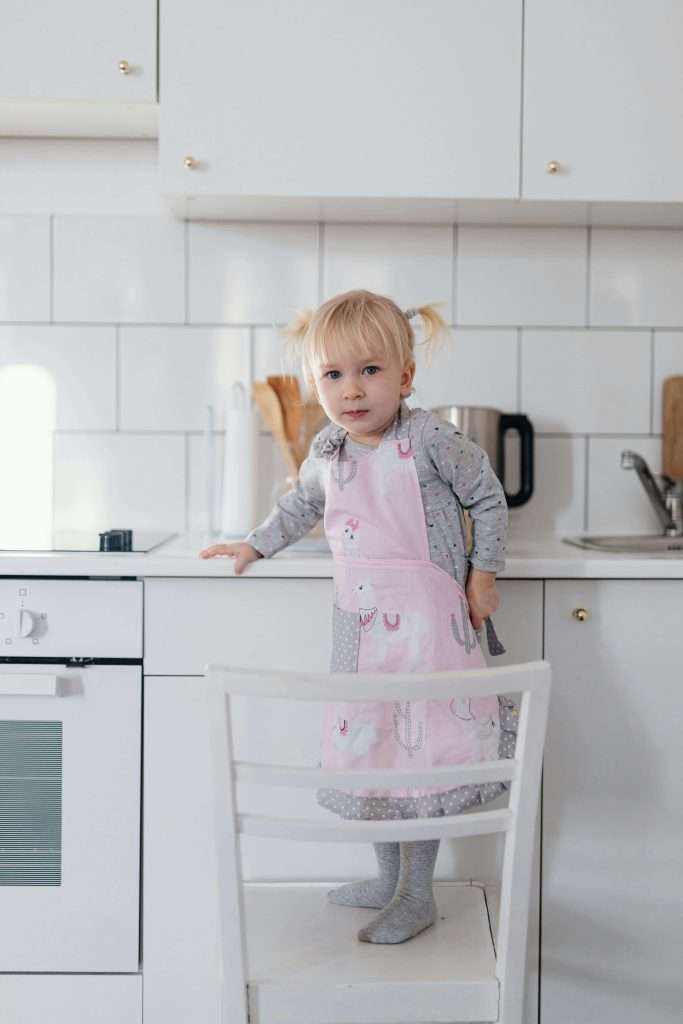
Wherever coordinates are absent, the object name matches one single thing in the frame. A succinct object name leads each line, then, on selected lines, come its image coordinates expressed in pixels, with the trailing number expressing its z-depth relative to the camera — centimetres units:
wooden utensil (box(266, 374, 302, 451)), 181
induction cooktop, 150
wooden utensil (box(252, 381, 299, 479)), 178
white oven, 146
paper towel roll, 173
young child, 132
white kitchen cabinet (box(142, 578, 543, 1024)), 147
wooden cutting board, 194
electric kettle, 184
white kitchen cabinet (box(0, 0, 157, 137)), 163
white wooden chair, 96
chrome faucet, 185
